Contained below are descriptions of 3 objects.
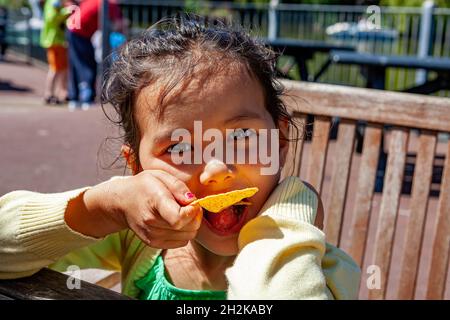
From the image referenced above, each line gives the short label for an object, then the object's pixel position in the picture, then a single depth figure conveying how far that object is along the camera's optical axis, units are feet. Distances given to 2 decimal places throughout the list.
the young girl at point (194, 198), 2.94
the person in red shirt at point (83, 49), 25.04
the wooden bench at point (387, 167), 5.32
